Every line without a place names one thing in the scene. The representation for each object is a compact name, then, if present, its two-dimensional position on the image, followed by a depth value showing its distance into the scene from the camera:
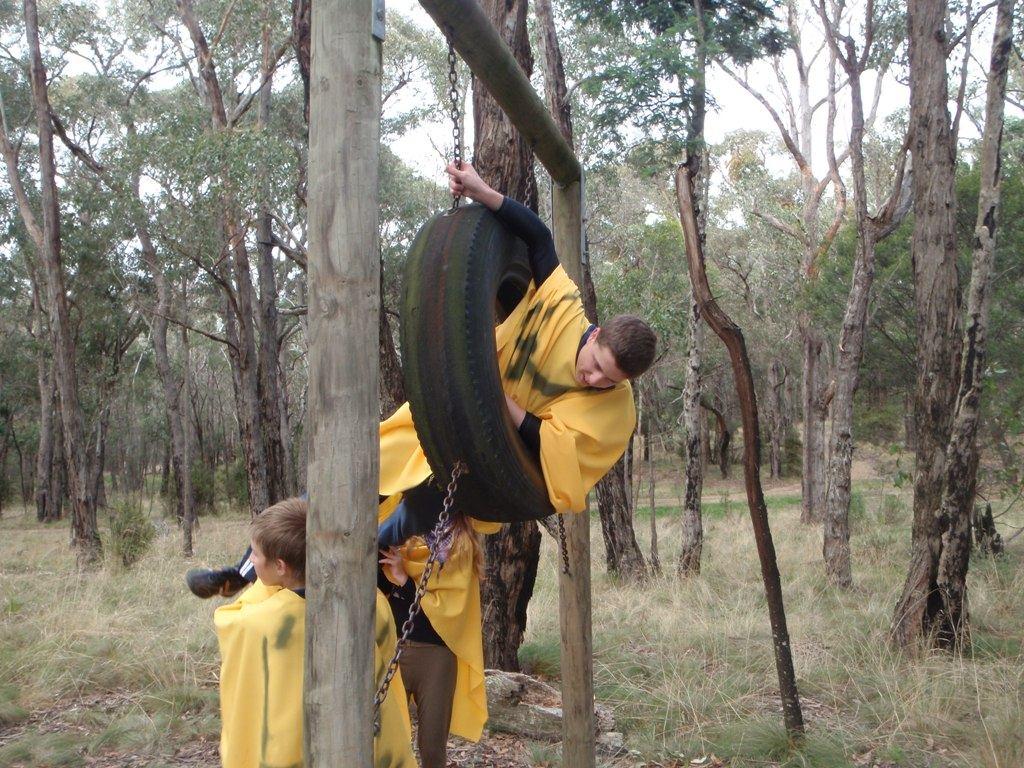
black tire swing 2.25
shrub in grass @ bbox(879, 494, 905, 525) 14.52
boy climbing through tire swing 2.45
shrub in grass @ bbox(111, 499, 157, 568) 10.16
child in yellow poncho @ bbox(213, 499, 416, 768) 2.23
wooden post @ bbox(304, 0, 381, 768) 1.86
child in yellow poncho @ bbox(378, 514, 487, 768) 2.74
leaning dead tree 4.26
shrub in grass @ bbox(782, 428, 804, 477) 30.33
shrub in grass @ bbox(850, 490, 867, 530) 14.18
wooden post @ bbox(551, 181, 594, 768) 3.67
